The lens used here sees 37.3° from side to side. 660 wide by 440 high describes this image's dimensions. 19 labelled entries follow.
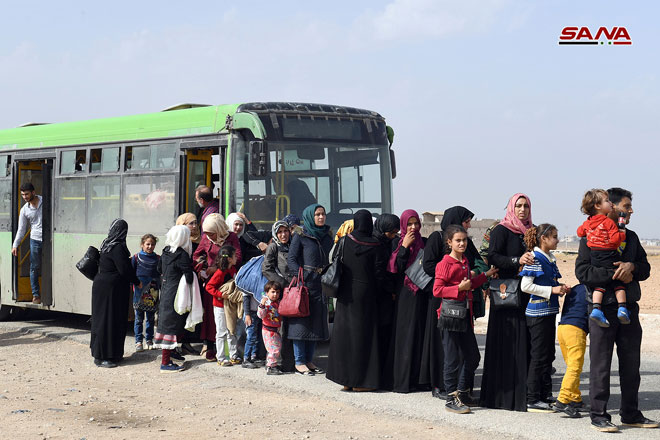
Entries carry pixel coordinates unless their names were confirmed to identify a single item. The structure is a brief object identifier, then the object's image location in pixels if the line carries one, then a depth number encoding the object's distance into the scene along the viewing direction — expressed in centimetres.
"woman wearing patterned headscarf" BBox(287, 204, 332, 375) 1002
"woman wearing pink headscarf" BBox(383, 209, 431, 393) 895
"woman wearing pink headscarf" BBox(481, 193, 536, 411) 817
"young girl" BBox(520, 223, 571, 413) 800
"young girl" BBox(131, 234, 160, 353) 1162
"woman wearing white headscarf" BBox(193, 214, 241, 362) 1080
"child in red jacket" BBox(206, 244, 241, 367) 1074
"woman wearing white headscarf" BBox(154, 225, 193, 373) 1059
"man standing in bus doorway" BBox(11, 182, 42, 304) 1448
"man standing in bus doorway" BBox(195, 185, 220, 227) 1175
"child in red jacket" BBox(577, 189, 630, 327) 725
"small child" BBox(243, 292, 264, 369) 1048
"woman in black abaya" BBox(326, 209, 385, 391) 914
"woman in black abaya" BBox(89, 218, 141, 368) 1124
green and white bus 1184
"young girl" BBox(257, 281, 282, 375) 1017
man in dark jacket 729
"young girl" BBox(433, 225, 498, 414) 813
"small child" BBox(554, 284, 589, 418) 769
